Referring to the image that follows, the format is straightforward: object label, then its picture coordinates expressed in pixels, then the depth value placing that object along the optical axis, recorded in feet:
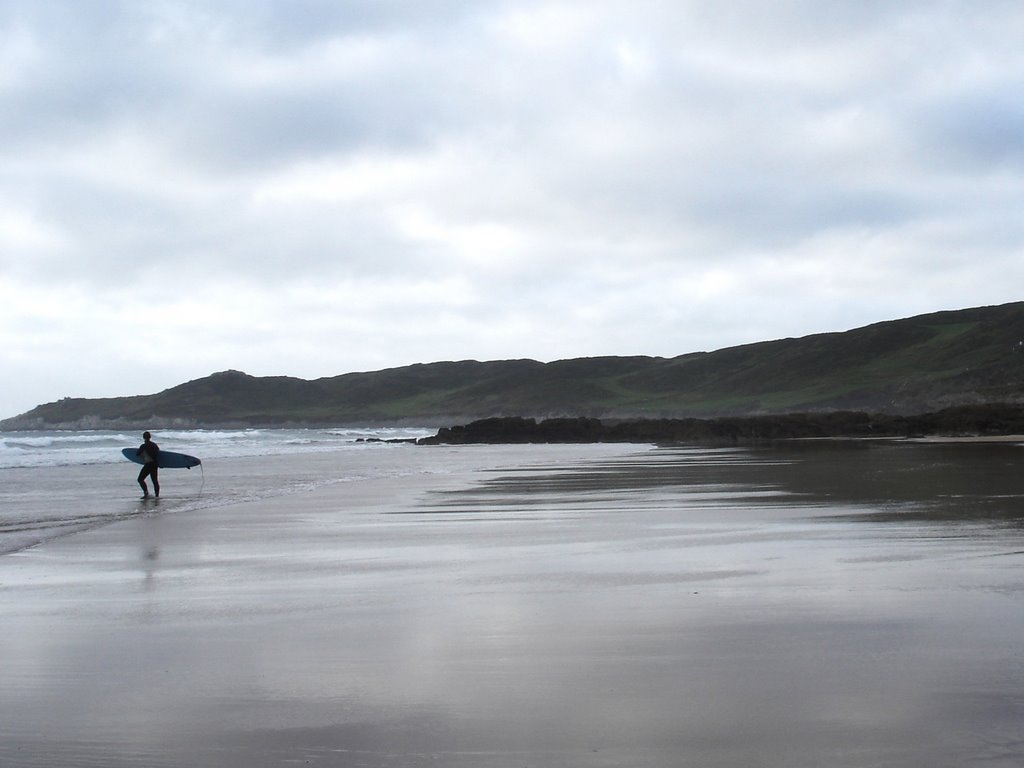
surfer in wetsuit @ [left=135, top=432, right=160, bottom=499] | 64.34
